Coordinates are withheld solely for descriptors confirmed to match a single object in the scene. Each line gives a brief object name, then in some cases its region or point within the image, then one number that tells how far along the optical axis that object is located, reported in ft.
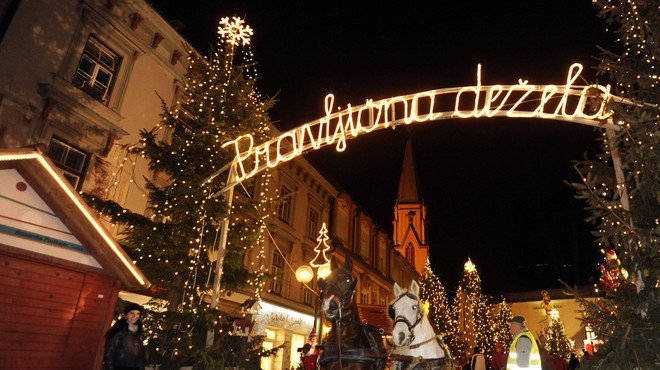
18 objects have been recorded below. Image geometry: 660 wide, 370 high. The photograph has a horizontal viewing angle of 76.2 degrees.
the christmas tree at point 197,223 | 31.71
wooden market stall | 20.94
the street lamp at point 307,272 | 42.96
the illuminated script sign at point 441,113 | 26.53
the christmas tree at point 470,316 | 125.49
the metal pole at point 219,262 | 31.30
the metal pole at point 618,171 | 21.78
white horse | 22.33
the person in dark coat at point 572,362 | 68.48
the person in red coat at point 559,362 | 37.78
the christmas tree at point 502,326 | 156.36
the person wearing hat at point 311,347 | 38.88
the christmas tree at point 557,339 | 140.12
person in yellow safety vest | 21.18
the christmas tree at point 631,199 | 19.13
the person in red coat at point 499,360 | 36.29
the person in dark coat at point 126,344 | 22.80
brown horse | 22.76
